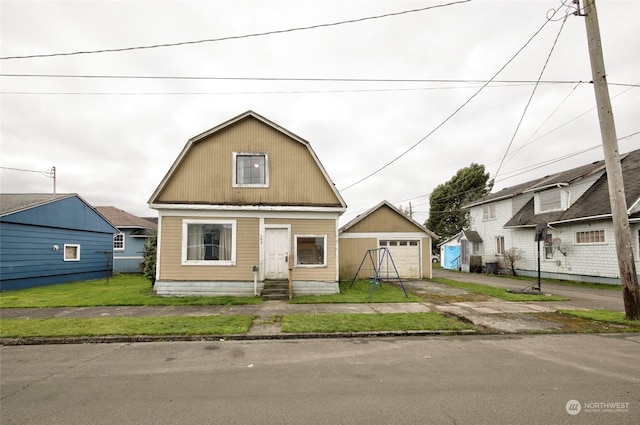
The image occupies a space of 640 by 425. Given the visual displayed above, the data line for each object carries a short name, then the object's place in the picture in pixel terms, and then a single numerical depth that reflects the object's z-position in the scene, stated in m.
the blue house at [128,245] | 26.48
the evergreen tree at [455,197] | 40.31
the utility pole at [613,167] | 8.27
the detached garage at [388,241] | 19.36
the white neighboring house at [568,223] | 16.84
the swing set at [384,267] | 19.35
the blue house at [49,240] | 15.62
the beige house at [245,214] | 12.92
